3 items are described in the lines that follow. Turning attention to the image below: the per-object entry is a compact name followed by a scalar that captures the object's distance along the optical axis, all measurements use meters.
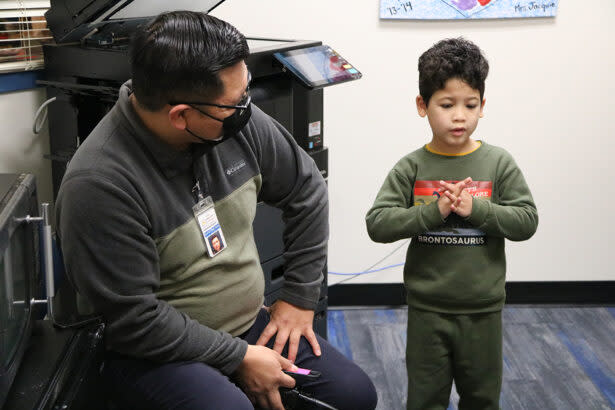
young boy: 1.72
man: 1.31
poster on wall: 2.66
